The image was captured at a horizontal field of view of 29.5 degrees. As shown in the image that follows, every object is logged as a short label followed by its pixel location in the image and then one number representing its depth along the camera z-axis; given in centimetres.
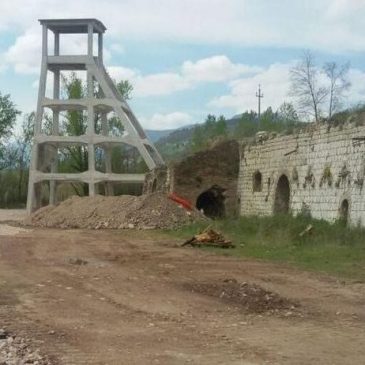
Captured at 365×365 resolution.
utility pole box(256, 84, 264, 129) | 6786
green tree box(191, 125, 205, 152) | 6850
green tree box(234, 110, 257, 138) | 6540
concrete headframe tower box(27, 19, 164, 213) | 5094
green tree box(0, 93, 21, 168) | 7550
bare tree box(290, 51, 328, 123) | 5038
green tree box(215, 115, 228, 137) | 7275
